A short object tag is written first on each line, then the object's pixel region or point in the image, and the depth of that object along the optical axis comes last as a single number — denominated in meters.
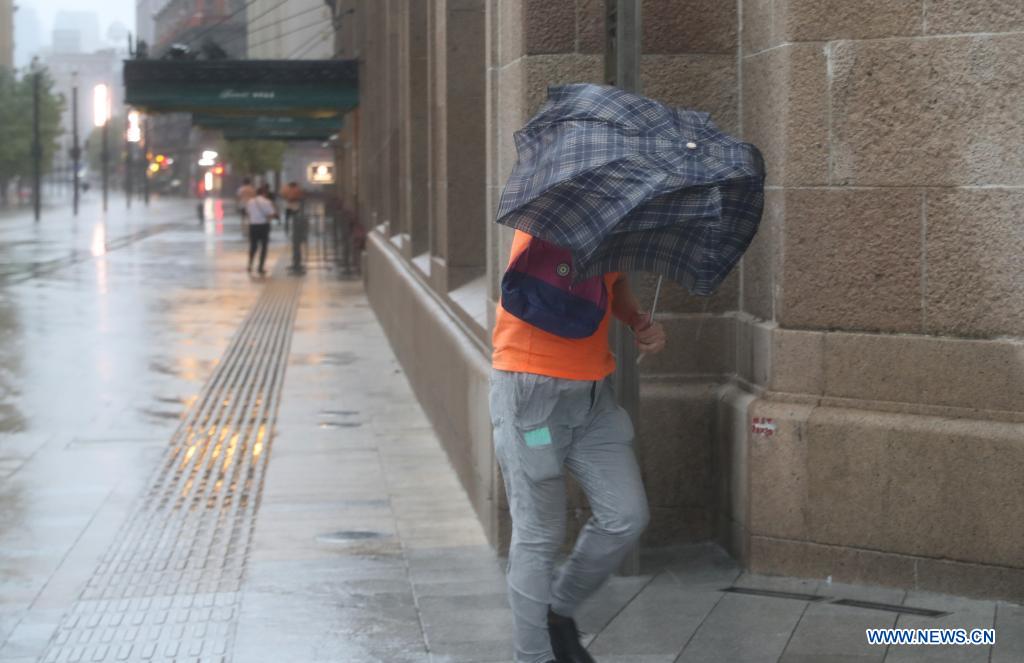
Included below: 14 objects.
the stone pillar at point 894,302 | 5.97
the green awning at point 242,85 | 23.34
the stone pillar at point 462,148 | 9.84
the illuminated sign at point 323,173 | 46.53
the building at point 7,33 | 127.19
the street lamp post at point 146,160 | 97.54
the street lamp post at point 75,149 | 77.12
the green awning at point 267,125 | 33.75
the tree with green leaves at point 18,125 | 94.50
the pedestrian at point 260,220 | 29.47
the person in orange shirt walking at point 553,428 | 4.93
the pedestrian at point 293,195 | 39.34
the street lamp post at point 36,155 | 66.09
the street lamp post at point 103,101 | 101.25
